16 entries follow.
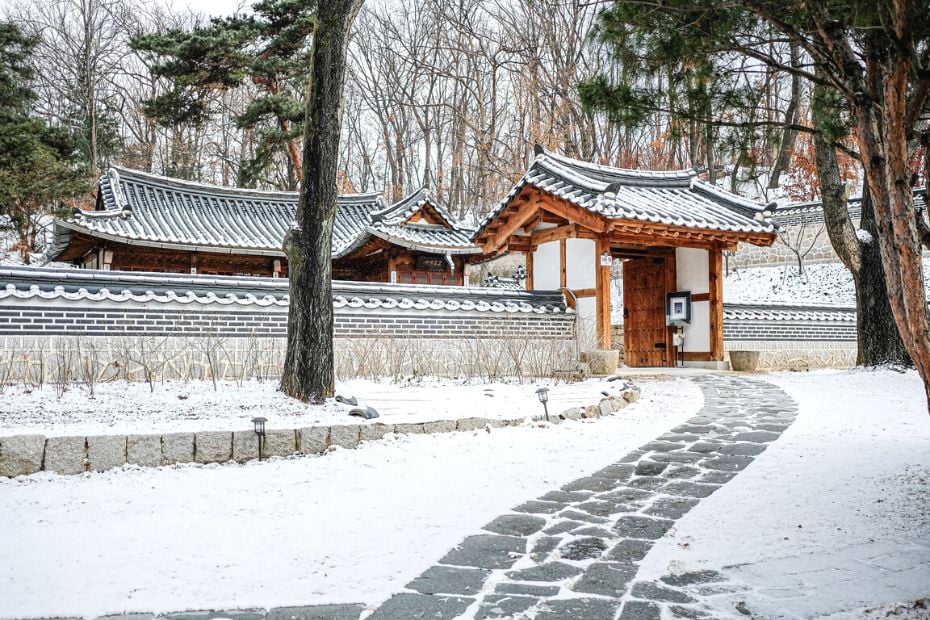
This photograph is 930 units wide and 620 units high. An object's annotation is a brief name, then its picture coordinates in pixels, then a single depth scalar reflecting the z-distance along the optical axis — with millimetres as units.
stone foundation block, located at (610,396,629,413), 6949
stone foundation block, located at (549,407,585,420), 6297
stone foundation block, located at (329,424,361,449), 5074
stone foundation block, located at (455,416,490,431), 5704
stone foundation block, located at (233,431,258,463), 4719
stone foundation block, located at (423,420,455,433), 5566
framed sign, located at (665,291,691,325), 12430
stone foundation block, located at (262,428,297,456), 4820
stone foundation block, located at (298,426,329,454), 4949
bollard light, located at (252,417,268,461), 4746
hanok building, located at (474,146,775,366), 10609
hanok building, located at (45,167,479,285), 15125
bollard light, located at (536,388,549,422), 6016
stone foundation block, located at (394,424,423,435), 5430
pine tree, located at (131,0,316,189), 16734
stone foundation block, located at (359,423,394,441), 5234
